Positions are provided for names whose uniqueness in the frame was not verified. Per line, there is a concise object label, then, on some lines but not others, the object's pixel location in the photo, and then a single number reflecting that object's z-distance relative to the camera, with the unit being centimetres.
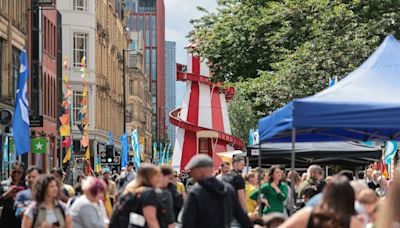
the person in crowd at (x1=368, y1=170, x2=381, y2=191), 2446
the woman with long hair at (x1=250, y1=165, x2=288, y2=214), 1691
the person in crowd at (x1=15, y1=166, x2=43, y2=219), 1416
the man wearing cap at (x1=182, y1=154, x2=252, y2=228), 1062
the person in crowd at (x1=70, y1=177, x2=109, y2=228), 1210
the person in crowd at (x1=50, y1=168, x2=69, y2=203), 1438
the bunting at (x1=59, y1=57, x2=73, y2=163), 4172
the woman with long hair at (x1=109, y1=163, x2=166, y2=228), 1101
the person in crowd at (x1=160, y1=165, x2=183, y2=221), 1423
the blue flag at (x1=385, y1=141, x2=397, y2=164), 3166
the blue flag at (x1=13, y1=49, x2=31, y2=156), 2250
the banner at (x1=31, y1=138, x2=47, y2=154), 3334
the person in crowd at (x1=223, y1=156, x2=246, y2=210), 1636
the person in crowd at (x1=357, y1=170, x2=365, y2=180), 2454
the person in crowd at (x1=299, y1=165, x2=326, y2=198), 1769
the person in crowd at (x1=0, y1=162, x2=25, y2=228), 1532
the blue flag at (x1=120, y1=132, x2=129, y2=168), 5712
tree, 3412
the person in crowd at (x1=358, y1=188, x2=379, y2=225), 934
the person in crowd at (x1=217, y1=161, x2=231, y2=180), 1954
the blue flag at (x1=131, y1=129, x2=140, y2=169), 5661
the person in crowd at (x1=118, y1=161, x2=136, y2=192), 2667
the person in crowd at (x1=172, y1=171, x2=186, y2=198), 1892
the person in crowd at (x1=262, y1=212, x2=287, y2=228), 975
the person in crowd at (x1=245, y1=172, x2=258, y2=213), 1825
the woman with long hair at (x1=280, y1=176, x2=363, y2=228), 732
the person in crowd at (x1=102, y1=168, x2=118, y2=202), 1625
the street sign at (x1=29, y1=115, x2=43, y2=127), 4444
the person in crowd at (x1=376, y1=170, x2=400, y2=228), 515
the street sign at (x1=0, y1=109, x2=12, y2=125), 3966
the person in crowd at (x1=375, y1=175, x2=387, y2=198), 2427
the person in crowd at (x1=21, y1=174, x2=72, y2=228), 1196
